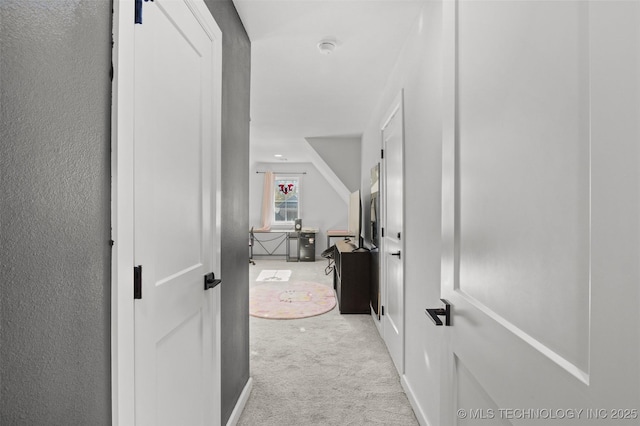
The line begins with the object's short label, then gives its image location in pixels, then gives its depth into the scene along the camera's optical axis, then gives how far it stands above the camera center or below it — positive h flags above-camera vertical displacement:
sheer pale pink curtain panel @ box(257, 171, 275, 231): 8.06 +0.33
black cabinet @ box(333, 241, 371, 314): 3.88 -0.80
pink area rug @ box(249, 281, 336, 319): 3.86 -1.15
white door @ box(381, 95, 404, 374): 2.40 -0.21
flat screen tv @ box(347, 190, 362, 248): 4.38 -0.04
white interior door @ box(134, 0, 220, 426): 0.93 -0.01
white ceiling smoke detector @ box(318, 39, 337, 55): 2.29 +1.14
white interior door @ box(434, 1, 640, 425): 0.44 +0.00
